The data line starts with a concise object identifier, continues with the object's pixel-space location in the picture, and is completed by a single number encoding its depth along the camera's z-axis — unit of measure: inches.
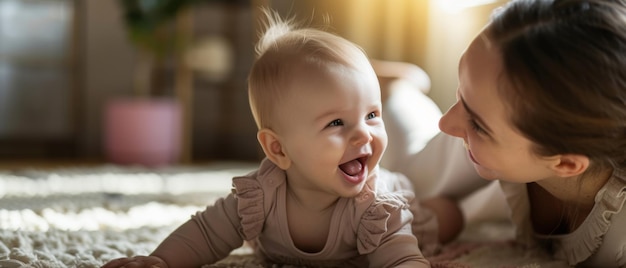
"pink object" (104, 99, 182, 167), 124.0
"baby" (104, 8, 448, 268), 36.2
